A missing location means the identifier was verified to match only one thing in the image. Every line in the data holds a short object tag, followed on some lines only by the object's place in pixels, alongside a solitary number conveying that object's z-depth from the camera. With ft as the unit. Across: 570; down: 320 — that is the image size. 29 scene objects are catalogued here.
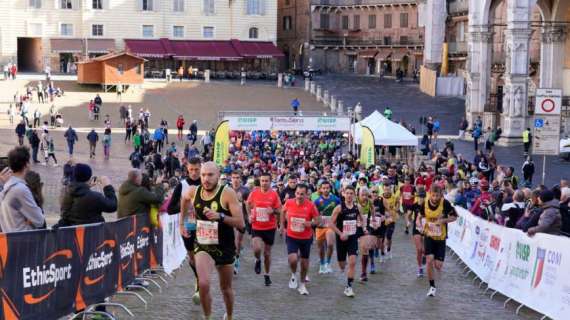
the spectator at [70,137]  129.49
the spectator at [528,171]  98.07
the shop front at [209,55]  256.11
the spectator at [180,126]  152.83
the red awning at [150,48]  254.68
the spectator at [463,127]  145.18
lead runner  33.83
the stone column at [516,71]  130.52
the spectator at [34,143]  122.11
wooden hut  207.41
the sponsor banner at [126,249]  41.90
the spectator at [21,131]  135.54
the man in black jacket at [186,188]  42.11
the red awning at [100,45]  254.06
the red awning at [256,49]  264.72
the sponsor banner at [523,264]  40.88
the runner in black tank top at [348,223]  48.93
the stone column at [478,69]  146.92
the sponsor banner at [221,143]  98.12
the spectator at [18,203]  33.37
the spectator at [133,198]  45.42
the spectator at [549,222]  43.70
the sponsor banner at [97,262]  36.70
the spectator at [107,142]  132.77
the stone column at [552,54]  156.97
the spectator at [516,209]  55.11
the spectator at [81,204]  38.17
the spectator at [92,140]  131.95
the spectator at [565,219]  45.71
